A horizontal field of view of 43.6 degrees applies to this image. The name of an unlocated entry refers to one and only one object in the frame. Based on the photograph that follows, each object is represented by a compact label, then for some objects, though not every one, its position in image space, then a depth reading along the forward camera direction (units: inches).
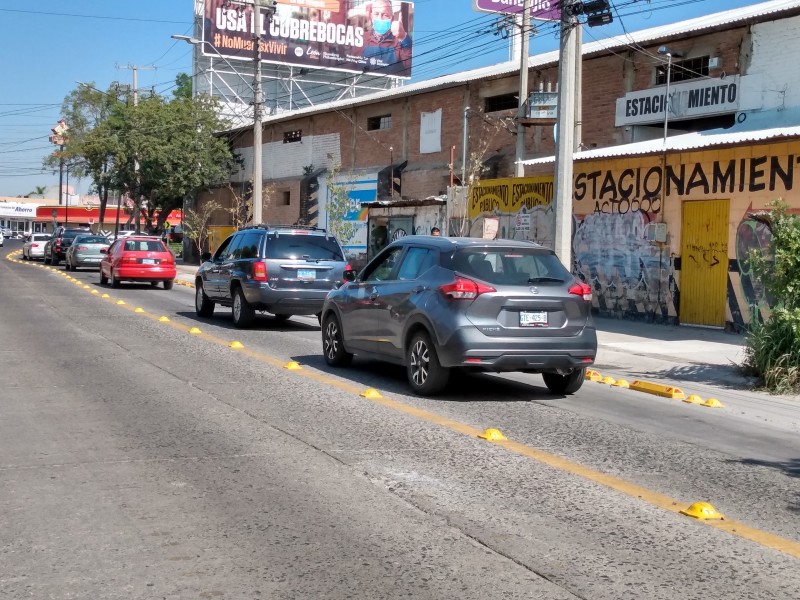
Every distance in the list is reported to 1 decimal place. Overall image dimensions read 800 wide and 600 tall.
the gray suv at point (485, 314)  401.1
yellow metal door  736.3
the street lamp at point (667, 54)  972.6
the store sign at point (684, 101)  939.3
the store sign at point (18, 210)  5541.3
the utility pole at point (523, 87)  957.2
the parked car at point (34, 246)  2154.3
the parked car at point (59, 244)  1822.1
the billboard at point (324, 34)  2188.7
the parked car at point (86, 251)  1563.7
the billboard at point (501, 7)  1215.6
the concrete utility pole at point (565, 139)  685.9
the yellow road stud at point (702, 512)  241.1
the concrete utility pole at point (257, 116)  1331.2
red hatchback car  1135.0
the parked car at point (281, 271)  682.2
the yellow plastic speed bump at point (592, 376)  509.4
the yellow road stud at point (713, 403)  431.8
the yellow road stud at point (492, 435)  330.0
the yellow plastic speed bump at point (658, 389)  455.3
